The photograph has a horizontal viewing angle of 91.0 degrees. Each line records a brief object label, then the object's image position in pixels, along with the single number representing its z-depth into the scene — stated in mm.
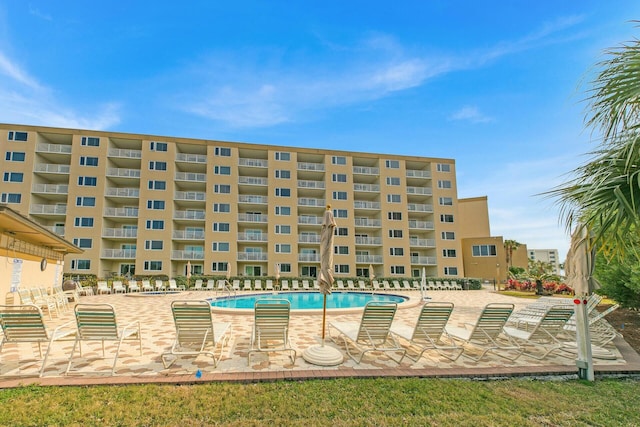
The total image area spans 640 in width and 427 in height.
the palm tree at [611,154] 3475
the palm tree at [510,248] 39688
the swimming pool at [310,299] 16969
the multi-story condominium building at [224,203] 28891
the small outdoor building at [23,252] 8934
